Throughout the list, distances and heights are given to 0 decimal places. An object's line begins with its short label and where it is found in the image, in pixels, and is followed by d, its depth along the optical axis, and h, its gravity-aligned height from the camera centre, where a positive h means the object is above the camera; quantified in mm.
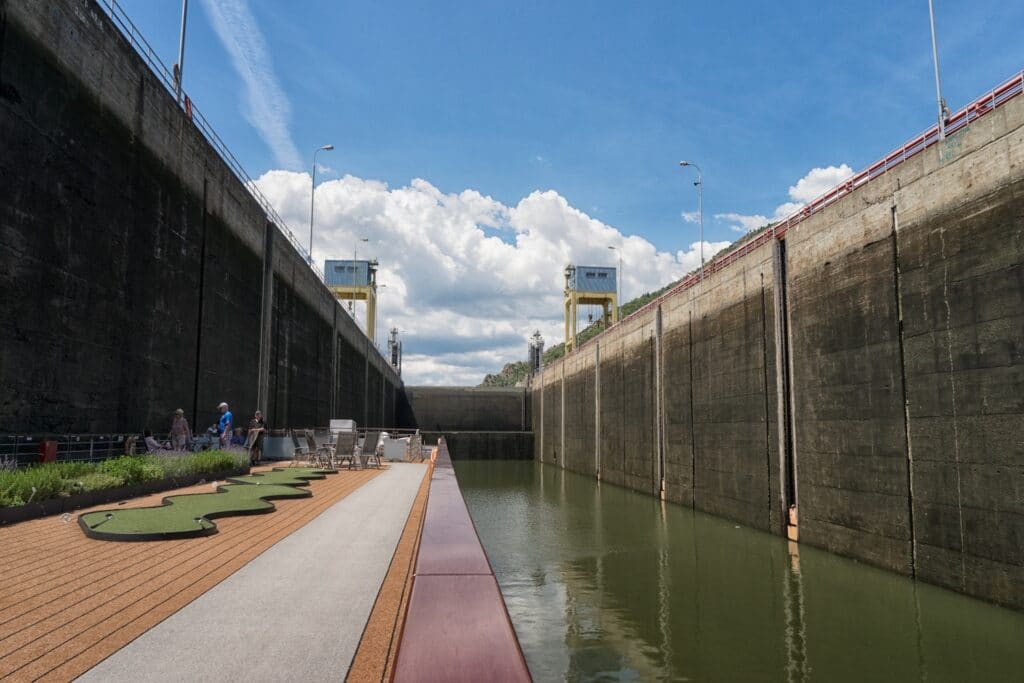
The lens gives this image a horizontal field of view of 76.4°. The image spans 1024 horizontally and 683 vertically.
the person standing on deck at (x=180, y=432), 13023 -402
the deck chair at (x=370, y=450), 17628 -1050
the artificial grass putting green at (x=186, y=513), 6461 -1203
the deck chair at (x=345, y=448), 17109 -952
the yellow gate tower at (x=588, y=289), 53969 +10148
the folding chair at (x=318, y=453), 17656 -1131
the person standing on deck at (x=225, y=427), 14938 -345
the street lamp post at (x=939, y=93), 9734 +5383
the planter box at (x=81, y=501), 7207 -1144
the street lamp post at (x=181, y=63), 15375 +8738
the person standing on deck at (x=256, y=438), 16203 -648
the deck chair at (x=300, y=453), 18394 -1246
